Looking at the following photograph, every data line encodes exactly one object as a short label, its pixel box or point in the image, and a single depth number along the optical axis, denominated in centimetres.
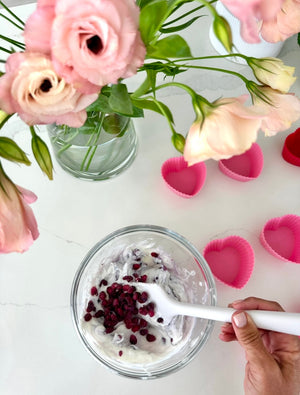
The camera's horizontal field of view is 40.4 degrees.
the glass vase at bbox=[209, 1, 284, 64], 67
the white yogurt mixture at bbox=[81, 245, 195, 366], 56
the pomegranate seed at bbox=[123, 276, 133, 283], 59
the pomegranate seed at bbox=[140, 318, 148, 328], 58
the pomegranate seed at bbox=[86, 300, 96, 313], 58
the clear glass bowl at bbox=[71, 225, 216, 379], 55
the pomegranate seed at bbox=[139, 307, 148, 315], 58
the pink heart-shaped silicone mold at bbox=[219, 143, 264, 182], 69
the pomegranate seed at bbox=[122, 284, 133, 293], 58
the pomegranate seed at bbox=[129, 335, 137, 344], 57
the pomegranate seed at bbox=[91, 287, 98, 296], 59
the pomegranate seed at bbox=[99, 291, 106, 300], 59
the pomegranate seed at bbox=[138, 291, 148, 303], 58
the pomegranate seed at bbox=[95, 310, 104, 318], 58
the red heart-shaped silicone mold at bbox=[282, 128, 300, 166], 70
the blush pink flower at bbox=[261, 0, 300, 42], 35
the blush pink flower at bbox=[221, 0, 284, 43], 26
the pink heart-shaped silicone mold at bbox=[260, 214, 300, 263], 66
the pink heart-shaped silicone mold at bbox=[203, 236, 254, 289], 65
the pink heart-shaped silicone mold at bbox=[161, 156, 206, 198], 69
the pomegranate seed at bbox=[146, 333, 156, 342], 57
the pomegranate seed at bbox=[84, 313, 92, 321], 57
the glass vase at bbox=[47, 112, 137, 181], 52
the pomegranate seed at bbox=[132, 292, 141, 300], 58
